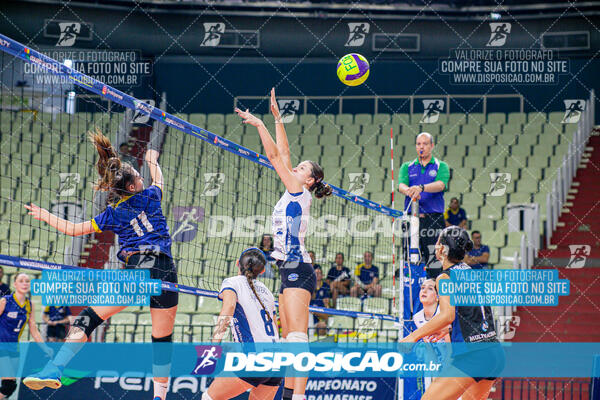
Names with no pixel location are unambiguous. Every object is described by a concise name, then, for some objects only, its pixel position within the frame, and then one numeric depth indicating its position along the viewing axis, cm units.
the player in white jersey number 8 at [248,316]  666
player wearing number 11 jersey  645
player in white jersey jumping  664
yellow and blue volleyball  890
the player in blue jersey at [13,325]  924
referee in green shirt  884
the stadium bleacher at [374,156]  1342
